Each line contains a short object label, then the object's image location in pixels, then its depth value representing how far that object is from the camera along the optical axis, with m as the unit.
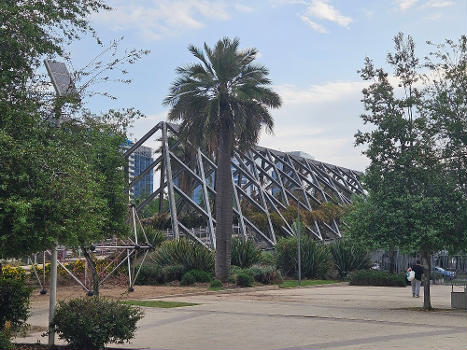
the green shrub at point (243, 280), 29.47
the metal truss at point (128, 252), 25.21
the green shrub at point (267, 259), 34.87
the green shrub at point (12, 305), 11.77
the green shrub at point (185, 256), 31.23
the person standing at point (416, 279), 24.84
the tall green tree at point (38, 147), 9.30
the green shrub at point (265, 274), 31.91
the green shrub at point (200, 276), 30.12
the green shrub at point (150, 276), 30.14
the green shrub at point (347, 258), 39.91
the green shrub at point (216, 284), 28.53
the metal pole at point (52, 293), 11.21
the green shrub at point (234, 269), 31.06
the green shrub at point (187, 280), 29.38
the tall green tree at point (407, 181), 18.38
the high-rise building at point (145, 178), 154.43
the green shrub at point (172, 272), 30.11
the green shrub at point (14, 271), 23.73
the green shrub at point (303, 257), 37.84
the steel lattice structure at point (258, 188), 39.16
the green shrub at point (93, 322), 10.57
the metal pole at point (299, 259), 33.78
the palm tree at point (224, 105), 30.27
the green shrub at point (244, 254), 33.91
